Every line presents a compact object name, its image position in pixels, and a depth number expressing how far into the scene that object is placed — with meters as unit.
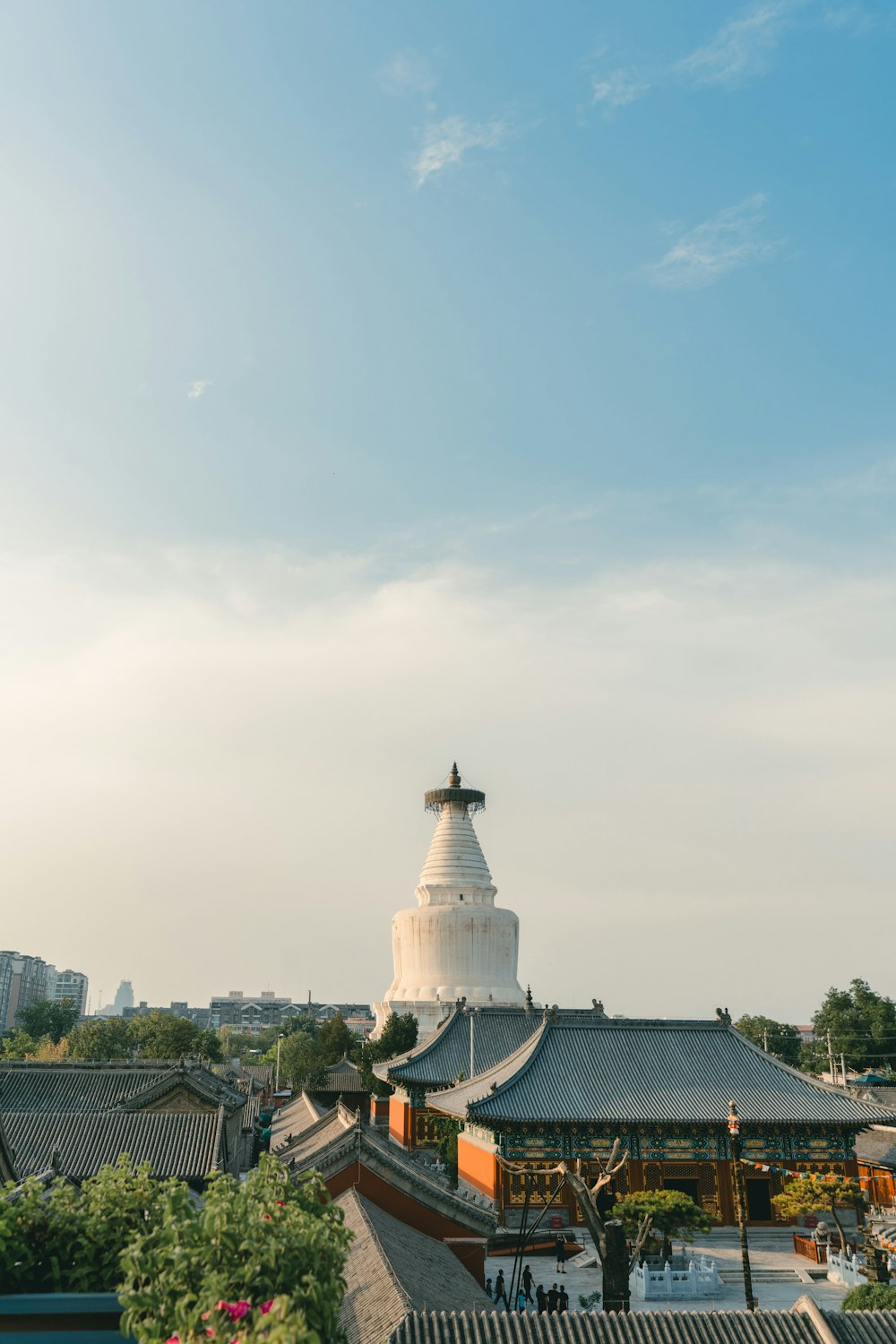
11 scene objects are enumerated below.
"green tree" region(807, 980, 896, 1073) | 81.12
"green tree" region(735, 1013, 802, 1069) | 89.75
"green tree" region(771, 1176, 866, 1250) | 28.44
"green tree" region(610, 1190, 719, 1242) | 26.25
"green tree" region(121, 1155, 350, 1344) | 8.02
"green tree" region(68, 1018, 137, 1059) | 79.62
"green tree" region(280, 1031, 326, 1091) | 76.24
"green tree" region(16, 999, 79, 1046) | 103.69
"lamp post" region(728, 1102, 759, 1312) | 20.17
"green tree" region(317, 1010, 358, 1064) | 78.56
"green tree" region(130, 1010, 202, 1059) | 76.50
